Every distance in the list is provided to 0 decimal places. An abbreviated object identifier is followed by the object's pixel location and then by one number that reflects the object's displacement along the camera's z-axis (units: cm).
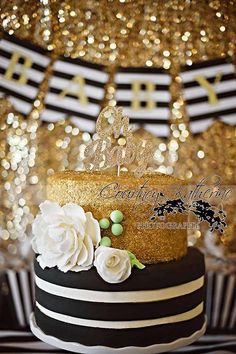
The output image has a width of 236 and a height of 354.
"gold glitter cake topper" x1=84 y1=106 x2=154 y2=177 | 126
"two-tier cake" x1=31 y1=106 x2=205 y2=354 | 113
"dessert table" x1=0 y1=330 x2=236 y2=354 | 147
